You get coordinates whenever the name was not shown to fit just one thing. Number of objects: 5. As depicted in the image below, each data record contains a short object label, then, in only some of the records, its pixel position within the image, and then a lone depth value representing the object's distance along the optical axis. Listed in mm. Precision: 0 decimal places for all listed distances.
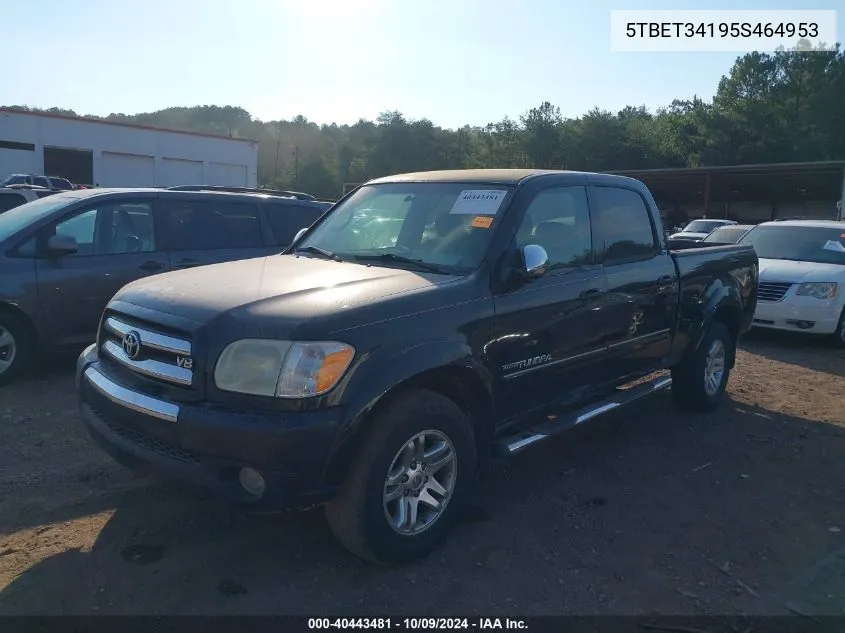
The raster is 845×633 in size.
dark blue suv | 6168
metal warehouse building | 35250
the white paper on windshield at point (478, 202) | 4160
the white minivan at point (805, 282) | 9203
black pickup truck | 3047
